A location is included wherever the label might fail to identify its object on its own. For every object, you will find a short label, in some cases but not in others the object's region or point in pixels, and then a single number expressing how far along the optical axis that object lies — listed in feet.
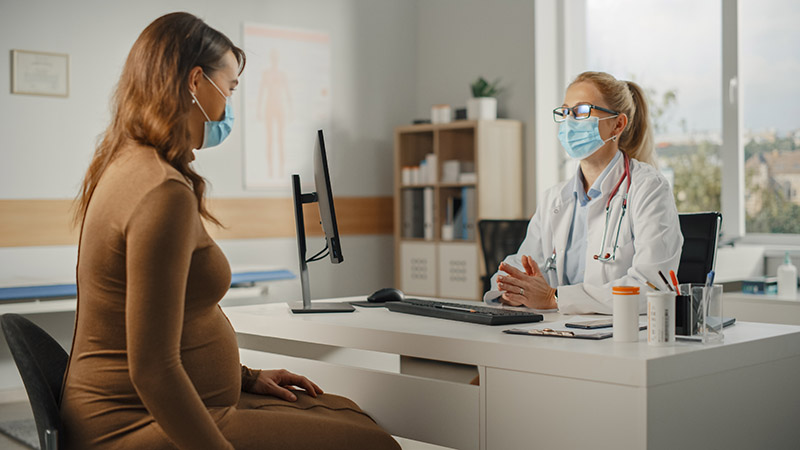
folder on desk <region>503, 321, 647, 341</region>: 5.90
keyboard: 6.66
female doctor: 7.86
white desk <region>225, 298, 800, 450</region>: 5.13
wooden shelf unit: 17.54
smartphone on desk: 6.31
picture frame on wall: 14.94
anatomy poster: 17.83
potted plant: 17.72
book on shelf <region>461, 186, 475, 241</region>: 17.72
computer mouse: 8.35
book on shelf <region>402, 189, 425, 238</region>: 18.94
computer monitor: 7.41
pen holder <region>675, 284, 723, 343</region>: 5.84
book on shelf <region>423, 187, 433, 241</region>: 18.47
